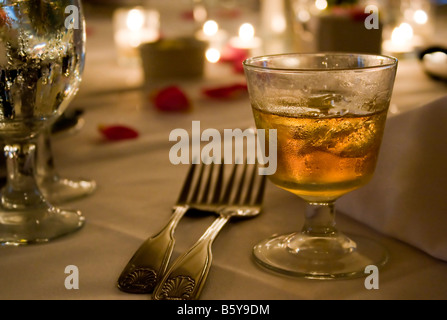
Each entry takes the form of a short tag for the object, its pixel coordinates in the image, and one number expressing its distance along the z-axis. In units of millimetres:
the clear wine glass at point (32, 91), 650
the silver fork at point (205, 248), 530
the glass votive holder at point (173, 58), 1690
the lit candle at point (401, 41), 1985
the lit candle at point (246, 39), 2215
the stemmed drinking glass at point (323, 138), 578
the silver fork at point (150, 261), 552
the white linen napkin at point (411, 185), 638
